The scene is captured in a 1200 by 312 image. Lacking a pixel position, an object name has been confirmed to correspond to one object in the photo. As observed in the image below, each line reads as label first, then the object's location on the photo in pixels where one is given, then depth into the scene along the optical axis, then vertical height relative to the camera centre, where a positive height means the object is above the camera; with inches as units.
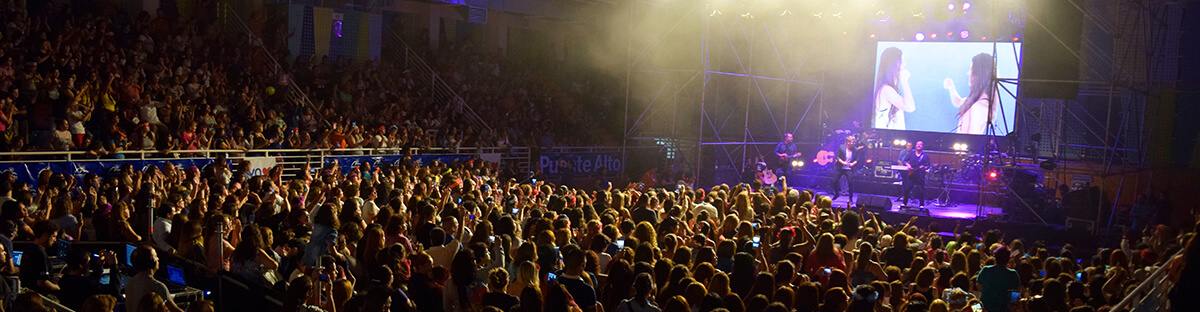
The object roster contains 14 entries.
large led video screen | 891.4 +51.5
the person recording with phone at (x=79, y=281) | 221.8 -47.8
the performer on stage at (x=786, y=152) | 798.5 -22.0
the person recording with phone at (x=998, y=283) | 260.7 -43.4
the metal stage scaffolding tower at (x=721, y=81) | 833.5 +45.9
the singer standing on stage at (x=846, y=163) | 744.3 -27.5
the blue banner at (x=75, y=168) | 434.9 -38.1
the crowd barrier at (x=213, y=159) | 443.5 -34.7
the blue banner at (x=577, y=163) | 742.4 -39.5
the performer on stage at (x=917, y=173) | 696.4 -31.2
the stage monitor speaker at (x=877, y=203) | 667.4 -54.3
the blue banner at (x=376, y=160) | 589.0 -35.8
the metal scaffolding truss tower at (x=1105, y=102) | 677.9 +35.0
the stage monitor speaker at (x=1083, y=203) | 573.6 -40.2
